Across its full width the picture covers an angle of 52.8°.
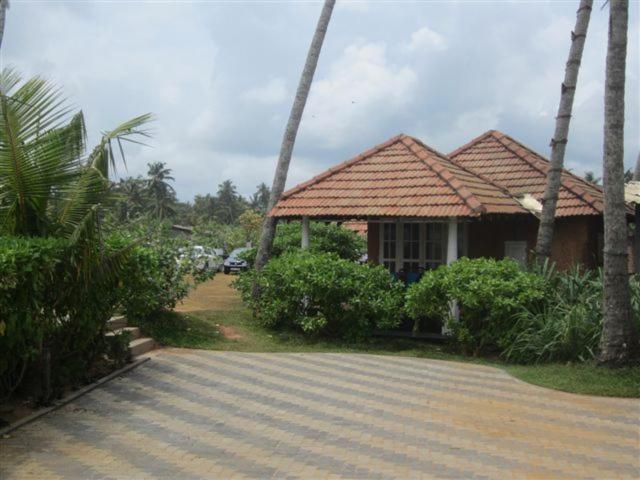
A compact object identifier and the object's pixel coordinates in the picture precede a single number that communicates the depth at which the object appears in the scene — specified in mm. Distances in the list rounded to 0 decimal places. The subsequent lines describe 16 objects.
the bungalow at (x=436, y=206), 11875
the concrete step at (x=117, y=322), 9938
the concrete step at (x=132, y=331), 9644
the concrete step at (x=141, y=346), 9492
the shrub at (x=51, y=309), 5859
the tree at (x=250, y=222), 50894
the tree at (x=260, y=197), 89731
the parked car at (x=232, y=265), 30438
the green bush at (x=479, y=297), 9852
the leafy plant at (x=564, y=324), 9164
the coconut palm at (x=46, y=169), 6531
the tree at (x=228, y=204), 82000
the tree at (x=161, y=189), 66375
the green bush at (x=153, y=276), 8234
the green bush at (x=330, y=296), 10977
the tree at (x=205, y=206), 81562
